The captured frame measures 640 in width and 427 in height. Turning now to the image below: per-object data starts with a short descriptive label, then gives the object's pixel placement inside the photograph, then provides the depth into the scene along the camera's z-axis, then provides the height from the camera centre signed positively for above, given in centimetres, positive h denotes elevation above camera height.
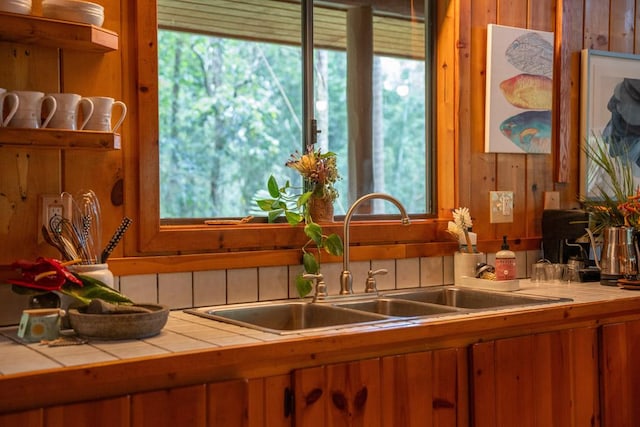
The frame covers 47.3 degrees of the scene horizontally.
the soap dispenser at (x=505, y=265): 250 -23
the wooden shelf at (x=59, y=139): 177 +15
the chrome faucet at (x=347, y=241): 230 -14
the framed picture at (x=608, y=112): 301 +36
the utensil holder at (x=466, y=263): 261 -24
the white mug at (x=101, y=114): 190 +22
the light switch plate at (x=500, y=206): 279 -4
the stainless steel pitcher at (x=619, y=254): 258 -20
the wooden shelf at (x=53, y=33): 176 +41
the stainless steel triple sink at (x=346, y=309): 208 -34
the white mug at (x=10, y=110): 177 +22
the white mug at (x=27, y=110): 180 +22
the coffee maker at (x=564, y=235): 275 -15
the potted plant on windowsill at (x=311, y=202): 231 -2
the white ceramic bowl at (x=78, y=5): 183 +49
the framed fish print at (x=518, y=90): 277 +41
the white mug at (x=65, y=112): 185 +22
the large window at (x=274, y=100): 257 +39
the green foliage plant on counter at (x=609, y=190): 265 +3
